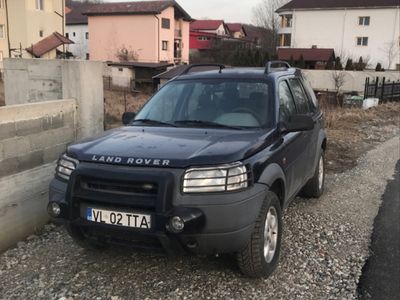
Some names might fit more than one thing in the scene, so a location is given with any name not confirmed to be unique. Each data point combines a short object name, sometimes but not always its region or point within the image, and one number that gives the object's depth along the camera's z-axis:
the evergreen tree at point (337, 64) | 45.92
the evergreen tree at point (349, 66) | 45.47
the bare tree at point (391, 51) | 59.03
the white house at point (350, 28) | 59.38
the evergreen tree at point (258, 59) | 51.35
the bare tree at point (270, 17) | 84.29
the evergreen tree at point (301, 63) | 49.27
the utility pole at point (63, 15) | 45.44
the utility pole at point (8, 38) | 41.60
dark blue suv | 3.47
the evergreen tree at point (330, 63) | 49.91
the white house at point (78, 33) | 71.44
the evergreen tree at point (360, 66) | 48.03
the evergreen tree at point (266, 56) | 54.51
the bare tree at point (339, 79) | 35.73
